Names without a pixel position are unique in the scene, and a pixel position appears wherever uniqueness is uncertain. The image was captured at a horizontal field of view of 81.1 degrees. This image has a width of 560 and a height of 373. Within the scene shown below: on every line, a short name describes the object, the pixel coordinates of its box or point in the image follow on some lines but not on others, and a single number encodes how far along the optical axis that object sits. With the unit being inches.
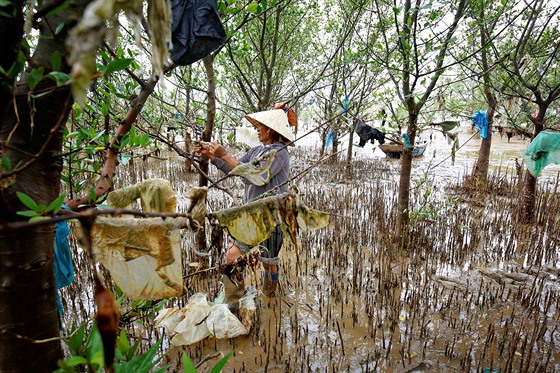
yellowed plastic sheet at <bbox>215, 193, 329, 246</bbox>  50.1
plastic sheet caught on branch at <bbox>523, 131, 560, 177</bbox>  160.0
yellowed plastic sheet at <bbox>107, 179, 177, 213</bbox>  45.8
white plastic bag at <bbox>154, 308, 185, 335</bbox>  85.2
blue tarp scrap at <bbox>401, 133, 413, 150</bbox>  136.5
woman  88.2
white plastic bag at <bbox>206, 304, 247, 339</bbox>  87.3
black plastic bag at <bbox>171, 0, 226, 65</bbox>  56.5
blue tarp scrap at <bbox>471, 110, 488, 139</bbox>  229.8
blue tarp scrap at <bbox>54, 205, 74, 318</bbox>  61.6
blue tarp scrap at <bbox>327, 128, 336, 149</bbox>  365.5
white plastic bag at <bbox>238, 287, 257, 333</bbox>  94.2
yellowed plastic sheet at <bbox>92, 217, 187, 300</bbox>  37.5
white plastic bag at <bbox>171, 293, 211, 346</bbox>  83.8
